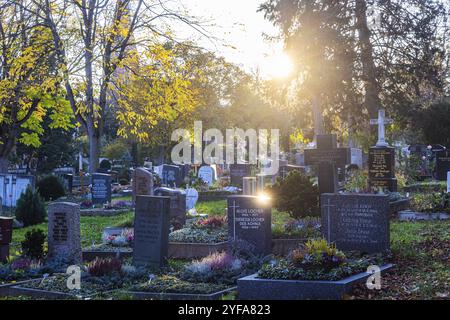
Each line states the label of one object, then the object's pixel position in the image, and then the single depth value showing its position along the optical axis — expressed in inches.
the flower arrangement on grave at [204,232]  570.3
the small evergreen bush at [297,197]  653.3
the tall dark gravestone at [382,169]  909.8
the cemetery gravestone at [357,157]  1542.8
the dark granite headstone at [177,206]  684.7
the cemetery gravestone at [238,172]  1286.9
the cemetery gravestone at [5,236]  520.7
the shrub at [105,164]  1840.7
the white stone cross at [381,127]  992.4
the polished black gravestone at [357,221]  459.2
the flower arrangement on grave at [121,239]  586.9
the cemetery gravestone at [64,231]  522.6
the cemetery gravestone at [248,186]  853.2
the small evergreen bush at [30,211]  861.2
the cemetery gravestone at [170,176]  1222.7
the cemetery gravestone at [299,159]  1923.0
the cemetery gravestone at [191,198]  874.0
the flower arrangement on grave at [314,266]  363.3
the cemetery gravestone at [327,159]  681.9
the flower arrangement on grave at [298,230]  550.3
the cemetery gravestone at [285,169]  1294.3
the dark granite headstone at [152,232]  480.7
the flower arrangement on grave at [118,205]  968.3
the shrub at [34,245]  520.4
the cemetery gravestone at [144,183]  828.0
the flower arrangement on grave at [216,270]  414.9
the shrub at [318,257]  372.8
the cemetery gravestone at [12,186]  1049.5
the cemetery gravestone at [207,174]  1327.5
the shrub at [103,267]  440.1
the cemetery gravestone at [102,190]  1013.2
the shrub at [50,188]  1203.2
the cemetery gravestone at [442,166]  1327.0
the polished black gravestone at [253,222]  515.5
